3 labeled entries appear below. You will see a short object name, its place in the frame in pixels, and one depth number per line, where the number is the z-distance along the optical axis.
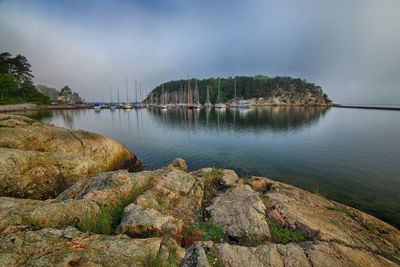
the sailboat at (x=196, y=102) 150.32
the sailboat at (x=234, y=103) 171.20
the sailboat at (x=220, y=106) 149.50
